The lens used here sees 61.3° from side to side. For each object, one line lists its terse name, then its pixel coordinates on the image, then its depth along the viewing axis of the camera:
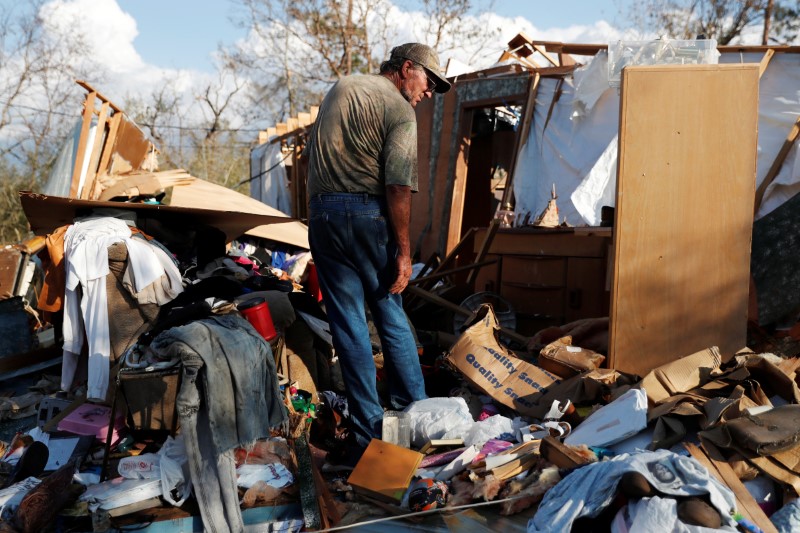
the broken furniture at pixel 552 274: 5.12
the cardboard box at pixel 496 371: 3.56
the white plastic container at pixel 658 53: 5.30
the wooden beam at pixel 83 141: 6.25
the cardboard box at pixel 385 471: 2.69
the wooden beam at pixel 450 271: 5.57
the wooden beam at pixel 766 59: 5.88
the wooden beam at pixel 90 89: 6.06
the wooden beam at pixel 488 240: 5.53
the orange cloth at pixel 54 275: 3.98
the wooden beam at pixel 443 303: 4.74
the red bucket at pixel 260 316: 3.74
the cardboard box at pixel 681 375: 3.03
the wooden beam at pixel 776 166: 5.45
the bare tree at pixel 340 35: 18.62
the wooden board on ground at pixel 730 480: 2.22
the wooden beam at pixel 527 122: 7.67
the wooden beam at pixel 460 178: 8.26
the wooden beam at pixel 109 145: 6.62
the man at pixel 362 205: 3.09
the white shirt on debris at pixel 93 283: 3.81
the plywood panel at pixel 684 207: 3.42
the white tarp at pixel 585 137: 5.80
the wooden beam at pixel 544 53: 7.87
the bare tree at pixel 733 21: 13.82
